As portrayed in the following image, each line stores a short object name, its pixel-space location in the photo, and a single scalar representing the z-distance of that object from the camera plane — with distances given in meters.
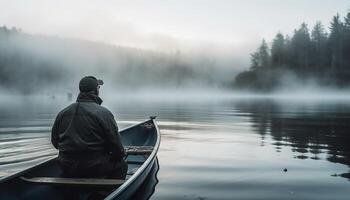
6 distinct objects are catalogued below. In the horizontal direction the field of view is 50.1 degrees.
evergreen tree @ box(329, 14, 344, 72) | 120.06
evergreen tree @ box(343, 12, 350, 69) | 120.75
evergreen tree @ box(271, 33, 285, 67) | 131.75
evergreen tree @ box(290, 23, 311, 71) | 126.19
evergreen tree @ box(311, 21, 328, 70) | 124.75
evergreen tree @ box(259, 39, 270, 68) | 138.89
